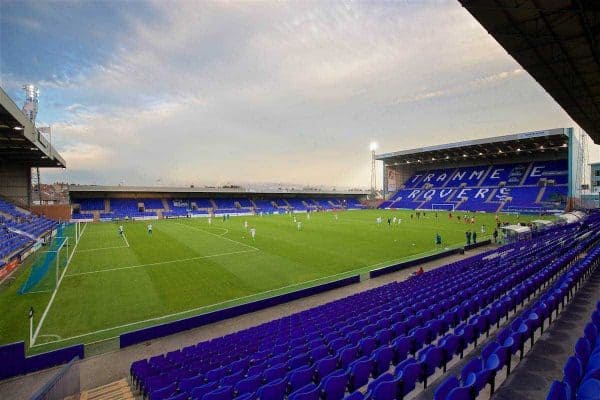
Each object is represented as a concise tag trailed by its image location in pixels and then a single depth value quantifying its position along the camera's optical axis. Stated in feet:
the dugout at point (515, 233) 79.32
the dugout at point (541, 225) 88.38
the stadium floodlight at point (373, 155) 269.60
